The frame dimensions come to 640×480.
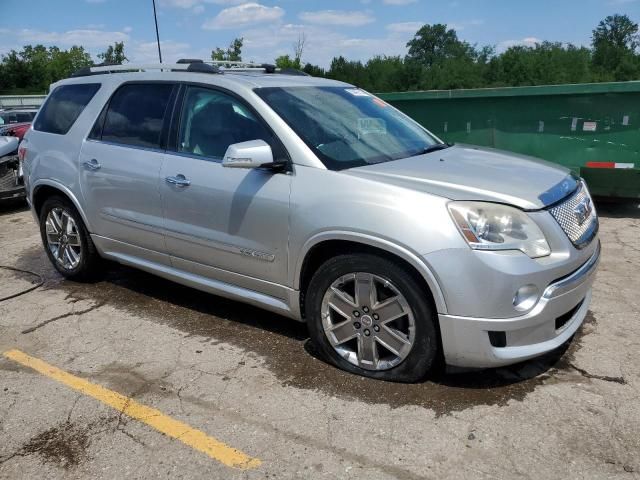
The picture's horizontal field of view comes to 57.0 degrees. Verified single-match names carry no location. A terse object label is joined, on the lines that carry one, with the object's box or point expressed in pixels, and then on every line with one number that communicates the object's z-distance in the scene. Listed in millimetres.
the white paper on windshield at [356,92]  4480
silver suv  2963
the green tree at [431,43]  103062
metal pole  22172
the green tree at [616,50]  62159
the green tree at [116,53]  60750
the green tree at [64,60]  76438
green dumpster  7145
